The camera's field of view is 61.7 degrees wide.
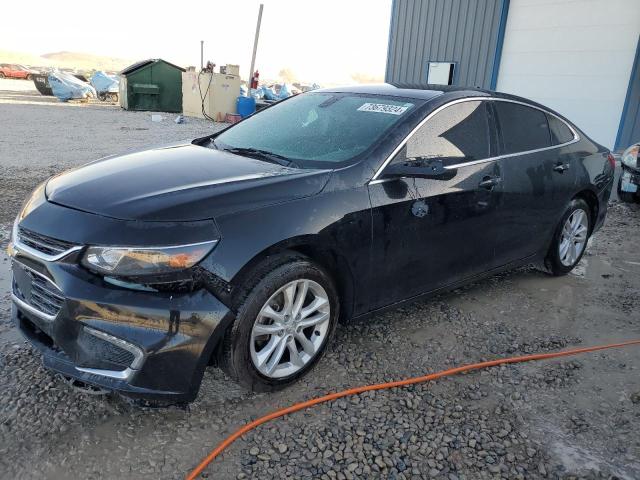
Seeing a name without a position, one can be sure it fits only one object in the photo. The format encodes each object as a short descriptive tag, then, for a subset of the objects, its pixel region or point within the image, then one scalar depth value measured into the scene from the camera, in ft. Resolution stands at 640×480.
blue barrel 59.21
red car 135.44
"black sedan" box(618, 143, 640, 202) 23.95
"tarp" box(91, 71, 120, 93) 84.34
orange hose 7.67
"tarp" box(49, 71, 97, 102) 79.51
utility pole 62.90
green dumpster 68.18
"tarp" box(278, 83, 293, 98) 81.82
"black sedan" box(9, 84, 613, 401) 7.47
